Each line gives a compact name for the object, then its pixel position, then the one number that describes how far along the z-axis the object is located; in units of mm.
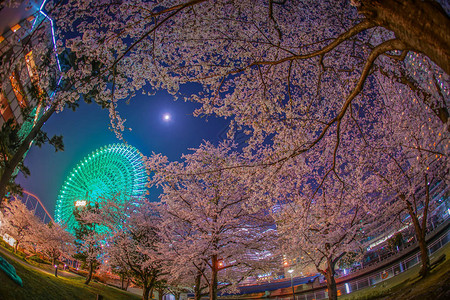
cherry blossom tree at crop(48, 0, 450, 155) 5664
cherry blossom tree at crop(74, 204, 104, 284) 19766
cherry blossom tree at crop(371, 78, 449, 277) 6281
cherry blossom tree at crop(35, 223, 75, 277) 22766
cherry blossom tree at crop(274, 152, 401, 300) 9406
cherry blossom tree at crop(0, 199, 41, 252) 26648
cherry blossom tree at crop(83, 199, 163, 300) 15266
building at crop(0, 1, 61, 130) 4633
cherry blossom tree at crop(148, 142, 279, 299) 10562
